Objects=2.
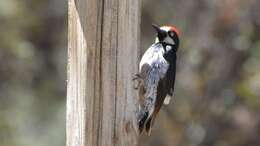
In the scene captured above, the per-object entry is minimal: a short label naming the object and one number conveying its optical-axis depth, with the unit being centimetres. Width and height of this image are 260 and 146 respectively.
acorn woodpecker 1117
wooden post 969
